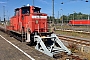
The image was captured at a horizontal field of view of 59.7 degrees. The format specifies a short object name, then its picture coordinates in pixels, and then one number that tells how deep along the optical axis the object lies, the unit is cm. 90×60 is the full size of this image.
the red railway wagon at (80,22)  2718
